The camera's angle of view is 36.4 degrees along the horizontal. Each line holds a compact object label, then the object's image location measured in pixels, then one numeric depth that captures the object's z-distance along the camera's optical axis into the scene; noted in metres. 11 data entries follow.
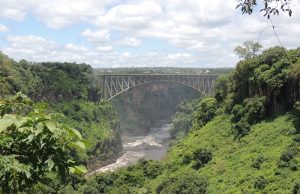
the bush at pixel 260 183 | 34.06
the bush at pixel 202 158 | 46.19
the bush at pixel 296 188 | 30.26
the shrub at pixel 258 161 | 38.41
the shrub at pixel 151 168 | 49.45
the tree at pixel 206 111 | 62.91
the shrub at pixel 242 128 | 47.69
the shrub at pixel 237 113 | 51.63
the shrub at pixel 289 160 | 34.77
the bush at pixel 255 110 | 48.44
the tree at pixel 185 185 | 36.46
